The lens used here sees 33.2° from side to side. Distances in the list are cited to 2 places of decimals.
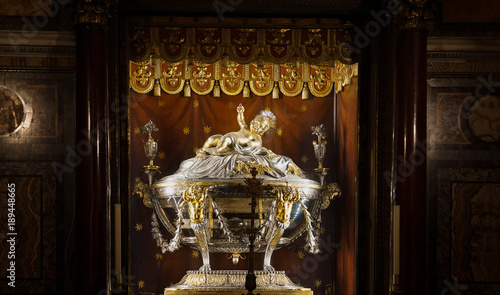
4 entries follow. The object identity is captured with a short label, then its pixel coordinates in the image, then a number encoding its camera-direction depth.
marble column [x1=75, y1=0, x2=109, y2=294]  6.96
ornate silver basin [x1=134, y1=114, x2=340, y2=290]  8.10
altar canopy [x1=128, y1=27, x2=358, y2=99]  7.88
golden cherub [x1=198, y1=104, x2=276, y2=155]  8.52
